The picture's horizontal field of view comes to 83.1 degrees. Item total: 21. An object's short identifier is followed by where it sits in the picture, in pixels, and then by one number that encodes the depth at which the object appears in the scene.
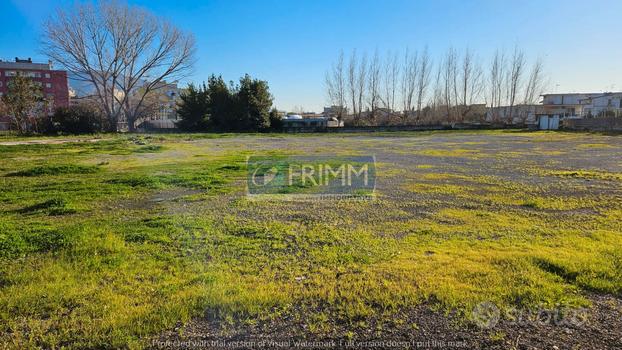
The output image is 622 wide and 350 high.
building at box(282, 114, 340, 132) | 39.70
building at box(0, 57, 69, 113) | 58.91
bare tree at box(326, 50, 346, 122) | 49.49
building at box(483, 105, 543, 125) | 45.39
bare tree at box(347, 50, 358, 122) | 48.75
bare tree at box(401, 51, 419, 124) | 47.76
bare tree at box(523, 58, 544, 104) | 46.59
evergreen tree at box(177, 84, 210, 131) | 38.62
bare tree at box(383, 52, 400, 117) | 48.34
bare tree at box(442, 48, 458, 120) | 46.34
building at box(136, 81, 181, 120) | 39.78
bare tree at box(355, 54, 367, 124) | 48.38
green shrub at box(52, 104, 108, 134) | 28.95
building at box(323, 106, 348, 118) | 49.53
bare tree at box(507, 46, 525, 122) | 46.28
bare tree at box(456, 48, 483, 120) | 46.03
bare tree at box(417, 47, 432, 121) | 47.78
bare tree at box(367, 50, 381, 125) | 47.78
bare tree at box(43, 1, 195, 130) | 32.72
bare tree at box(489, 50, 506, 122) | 46.88
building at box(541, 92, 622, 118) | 50.74
